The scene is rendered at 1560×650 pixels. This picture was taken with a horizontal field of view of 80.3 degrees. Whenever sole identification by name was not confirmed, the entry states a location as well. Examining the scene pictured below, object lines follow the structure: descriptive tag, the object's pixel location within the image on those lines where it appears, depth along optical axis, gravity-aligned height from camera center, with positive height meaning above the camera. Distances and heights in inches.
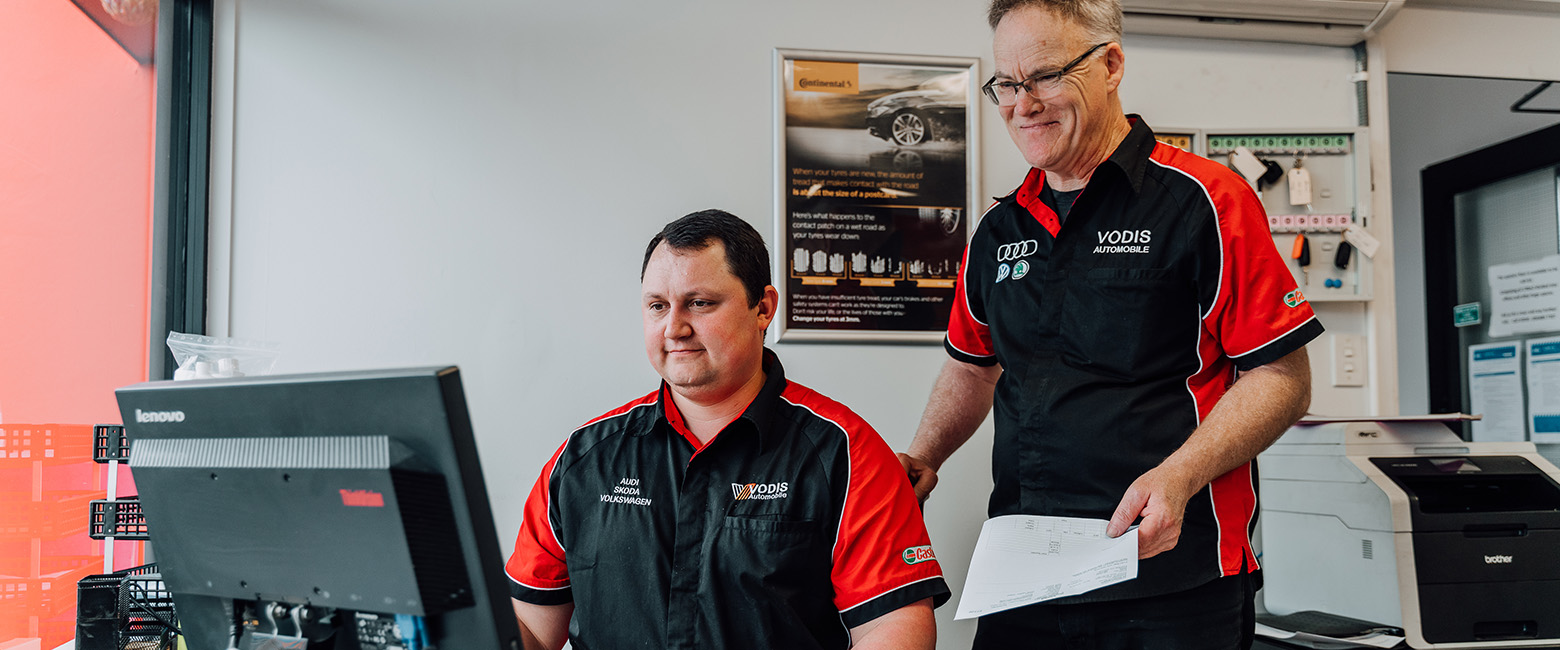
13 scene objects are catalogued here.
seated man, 52.6 -9.2
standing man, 52.2 +0.6
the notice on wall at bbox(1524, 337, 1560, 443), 119.0 -5.1
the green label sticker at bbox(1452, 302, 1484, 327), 128.7 +4.8
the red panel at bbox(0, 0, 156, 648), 61.3 +5.9
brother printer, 77.8 -15.8
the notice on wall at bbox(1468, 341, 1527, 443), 125.6 -5.8
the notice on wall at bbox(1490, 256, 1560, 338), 118.0 +6.7
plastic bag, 68.2 +0.4
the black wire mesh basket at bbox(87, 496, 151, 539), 65.8 -11.3
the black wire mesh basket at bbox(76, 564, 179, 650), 60.9 -16.6
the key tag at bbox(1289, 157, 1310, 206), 100.3 +18.0
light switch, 100.7 -1.3
